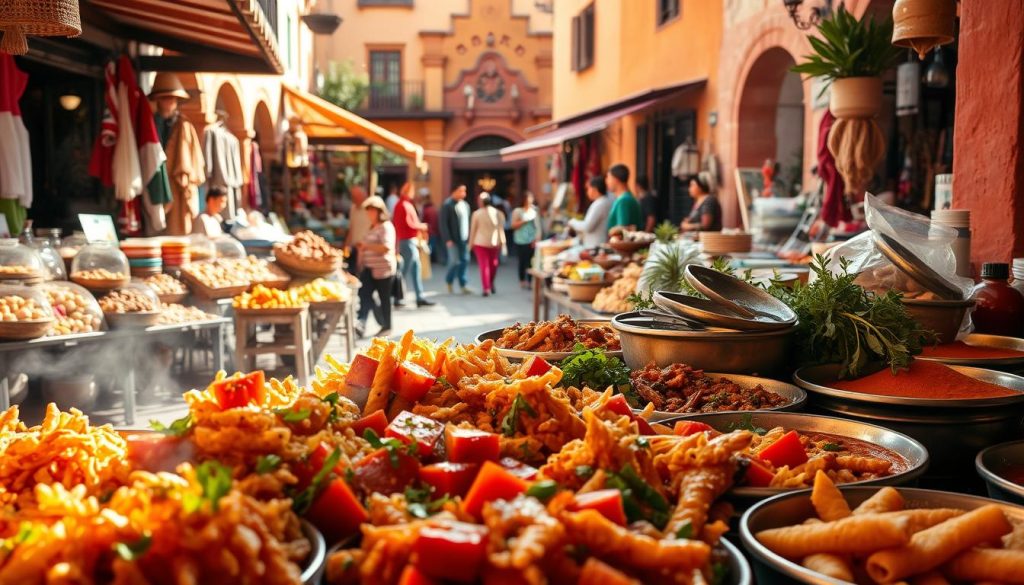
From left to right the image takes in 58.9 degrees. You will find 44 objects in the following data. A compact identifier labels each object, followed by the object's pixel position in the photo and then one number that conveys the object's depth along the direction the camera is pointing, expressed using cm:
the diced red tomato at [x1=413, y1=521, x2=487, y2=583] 125
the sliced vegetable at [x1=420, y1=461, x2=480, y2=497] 165
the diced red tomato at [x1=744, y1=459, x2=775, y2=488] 184
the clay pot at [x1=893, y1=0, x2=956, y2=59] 420
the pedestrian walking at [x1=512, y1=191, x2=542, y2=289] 1698
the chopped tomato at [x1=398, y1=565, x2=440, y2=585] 125
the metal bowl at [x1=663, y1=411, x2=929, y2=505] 214
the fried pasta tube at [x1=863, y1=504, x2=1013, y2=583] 146
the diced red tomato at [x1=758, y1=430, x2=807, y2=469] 201
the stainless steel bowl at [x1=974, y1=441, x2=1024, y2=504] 177
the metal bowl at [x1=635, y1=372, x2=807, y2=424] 232
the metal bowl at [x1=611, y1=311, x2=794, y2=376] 279
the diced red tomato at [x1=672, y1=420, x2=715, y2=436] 212
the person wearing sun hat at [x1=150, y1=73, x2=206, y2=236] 899
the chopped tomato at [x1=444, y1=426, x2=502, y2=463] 172
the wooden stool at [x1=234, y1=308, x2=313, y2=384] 758
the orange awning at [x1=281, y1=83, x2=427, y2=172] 1573
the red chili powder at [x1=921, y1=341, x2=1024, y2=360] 311
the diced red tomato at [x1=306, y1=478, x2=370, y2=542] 151
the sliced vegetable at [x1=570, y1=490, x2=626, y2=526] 140
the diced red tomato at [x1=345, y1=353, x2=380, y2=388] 228
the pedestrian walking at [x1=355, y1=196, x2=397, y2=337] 1073
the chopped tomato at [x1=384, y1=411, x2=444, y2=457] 180
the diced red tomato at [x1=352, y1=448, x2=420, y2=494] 164
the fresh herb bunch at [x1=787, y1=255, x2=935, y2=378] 279
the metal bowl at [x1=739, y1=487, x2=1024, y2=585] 149
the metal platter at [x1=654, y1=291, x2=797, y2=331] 277
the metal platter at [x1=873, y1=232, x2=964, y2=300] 326
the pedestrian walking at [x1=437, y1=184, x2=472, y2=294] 1647
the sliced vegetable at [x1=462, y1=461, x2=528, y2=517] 146
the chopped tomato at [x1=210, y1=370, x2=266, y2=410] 182
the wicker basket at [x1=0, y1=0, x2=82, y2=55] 402
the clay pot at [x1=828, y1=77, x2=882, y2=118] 576
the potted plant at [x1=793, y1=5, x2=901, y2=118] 576
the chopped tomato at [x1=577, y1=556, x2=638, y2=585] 122
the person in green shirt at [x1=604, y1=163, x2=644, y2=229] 1005
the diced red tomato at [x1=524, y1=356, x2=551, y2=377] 246
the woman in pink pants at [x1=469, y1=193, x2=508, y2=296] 1580
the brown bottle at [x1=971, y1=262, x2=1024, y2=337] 357
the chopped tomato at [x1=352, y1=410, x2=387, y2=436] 200
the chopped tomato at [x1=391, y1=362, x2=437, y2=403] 224
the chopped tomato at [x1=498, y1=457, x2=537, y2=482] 166
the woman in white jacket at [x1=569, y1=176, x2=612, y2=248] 1048
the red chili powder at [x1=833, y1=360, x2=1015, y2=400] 251
